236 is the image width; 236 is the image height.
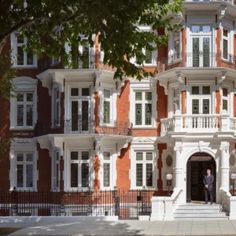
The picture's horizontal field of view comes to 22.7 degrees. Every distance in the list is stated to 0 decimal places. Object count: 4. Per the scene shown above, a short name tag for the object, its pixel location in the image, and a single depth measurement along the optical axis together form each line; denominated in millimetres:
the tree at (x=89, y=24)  14633
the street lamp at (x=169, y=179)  31516
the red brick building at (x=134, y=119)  31027
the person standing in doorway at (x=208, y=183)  29734
